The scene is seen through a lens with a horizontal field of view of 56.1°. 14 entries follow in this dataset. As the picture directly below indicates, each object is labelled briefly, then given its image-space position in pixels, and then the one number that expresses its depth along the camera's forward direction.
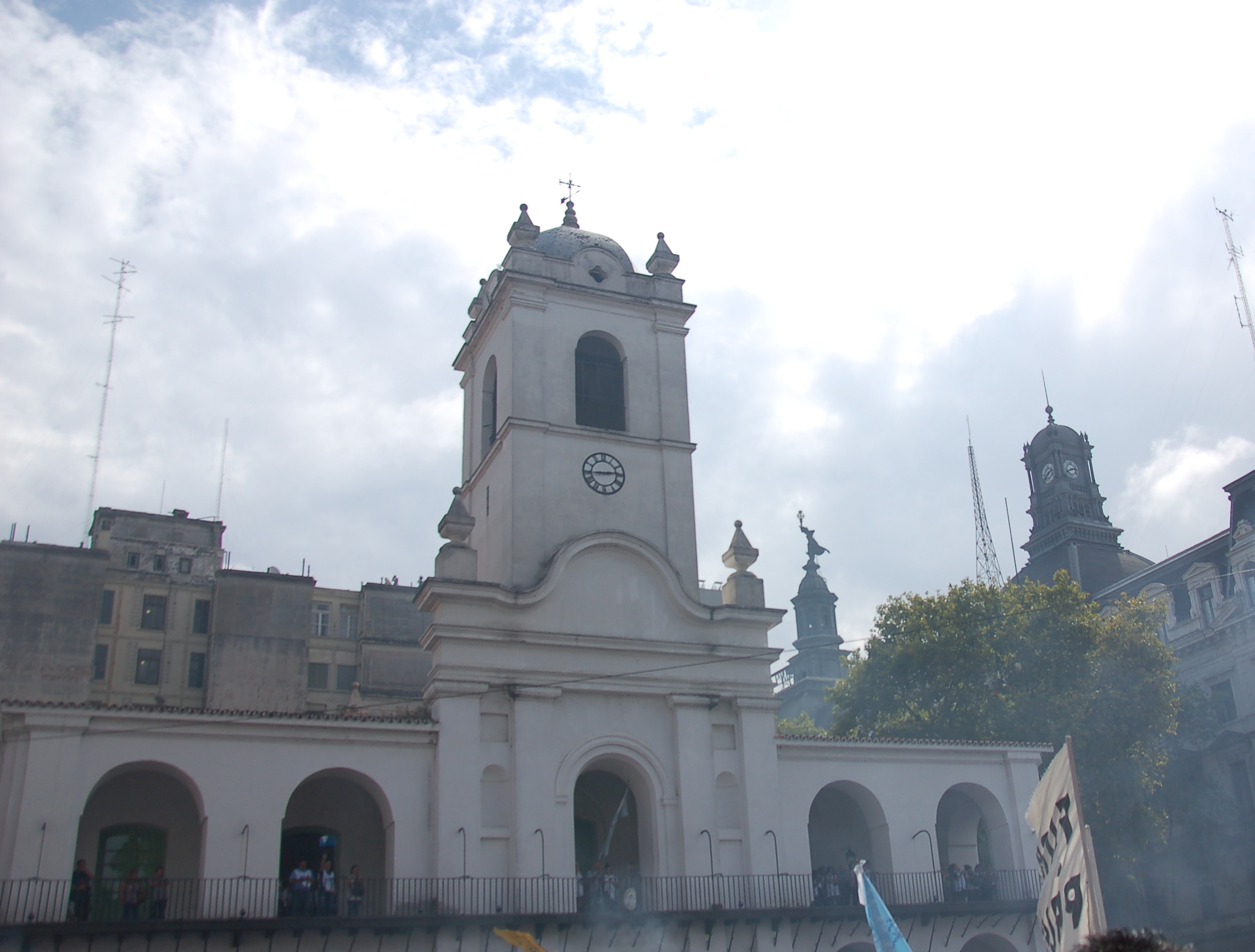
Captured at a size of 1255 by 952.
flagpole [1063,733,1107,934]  9.79
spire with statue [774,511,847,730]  85.06
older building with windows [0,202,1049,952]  22.45
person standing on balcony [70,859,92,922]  20.97
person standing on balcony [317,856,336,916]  22.78
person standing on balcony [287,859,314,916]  22.41
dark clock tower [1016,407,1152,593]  60.22
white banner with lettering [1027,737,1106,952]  10.10
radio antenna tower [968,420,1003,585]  69.25
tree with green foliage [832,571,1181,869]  34.12
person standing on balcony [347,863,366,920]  22.84
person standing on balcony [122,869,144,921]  21.66
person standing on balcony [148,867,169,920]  21.62
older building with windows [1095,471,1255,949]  40.88
